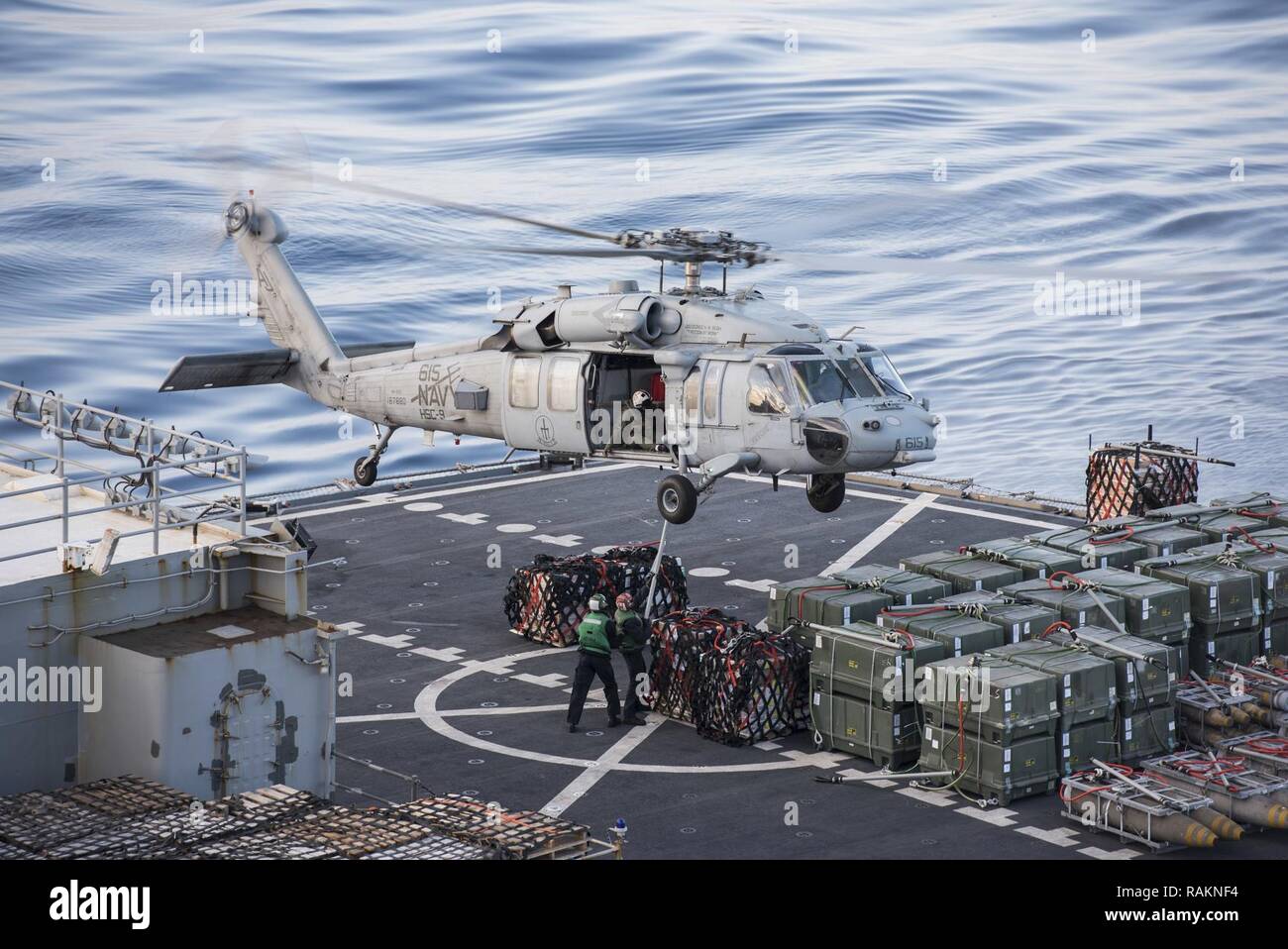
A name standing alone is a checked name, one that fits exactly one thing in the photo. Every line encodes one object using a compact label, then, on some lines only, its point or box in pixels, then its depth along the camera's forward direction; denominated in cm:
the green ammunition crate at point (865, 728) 2295
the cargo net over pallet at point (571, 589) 2861
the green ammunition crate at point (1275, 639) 2633
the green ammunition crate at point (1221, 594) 2538
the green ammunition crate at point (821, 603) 2453
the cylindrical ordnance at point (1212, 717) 2344
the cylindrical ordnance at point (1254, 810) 2072
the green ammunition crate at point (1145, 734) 2278
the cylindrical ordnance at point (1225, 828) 2044
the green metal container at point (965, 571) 2611
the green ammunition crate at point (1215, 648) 2556
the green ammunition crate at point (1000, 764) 2169
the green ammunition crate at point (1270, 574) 2602
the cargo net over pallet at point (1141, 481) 3434
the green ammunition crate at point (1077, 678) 2203
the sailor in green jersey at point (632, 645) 2462
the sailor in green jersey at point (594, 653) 2439
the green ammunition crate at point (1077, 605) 2453
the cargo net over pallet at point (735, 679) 2395
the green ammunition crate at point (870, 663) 2259
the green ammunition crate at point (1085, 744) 2222
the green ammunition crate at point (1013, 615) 2395
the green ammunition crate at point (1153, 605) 2455
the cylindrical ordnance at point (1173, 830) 2025
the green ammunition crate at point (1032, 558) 2673
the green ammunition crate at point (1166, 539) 2781
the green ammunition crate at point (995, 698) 2141
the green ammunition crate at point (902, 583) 2522
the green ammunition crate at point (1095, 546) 2723
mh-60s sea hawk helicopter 2658
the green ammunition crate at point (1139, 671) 2273
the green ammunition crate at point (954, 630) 2327
